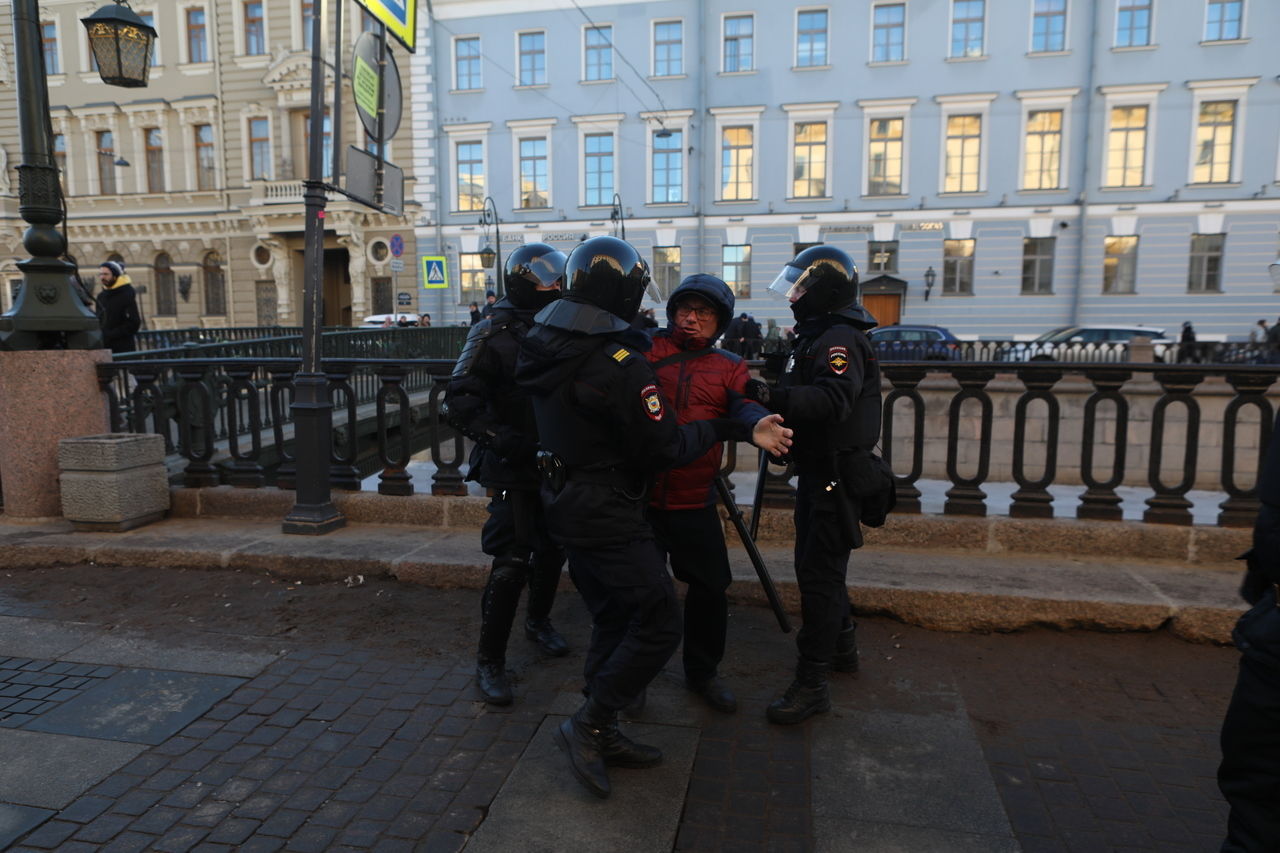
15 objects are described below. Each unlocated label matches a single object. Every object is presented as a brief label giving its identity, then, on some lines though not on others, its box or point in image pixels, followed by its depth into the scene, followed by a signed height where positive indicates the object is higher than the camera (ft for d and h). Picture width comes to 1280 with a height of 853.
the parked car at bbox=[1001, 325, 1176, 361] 55.55 -1.39
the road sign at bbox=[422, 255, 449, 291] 75.20 +4.59
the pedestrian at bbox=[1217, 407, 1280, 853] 6.73 -3.17
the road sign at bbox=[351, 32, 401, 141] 19.35 +5.64
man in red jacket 10.84 -1.04
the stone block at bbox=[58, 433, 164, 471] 19.53 -3.13
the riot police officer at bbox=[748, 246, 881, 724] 11.33 -1.78
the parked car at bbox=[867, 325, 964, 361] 54.60 -1.47
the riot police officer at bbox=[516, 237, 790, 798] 9.25 -1.47
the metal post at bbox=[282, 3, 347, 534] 18.92 -1.79
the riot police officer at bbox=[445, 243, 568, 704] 11.76 -1.57
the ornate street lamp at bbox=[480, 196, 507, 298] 86.10 +8.04
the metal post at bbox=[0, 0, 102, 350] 20.01 +2.34
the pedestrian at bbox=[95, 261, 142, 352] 31.94 +0.50
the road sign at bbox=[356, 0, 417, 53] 18.70 +7.15
